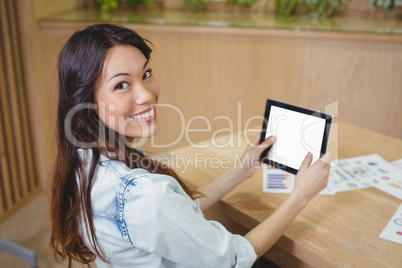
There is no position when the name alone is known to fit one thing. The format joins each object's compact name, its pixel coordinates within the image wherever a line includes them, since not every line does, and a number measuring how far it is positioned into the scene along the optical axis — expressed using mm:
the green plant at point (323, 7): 2542
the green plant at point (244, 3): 2693
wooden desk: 1043
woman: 896
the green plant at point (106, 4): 2789
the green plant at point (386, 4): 2410
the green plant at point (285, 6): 2590
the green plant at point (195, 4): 2771
